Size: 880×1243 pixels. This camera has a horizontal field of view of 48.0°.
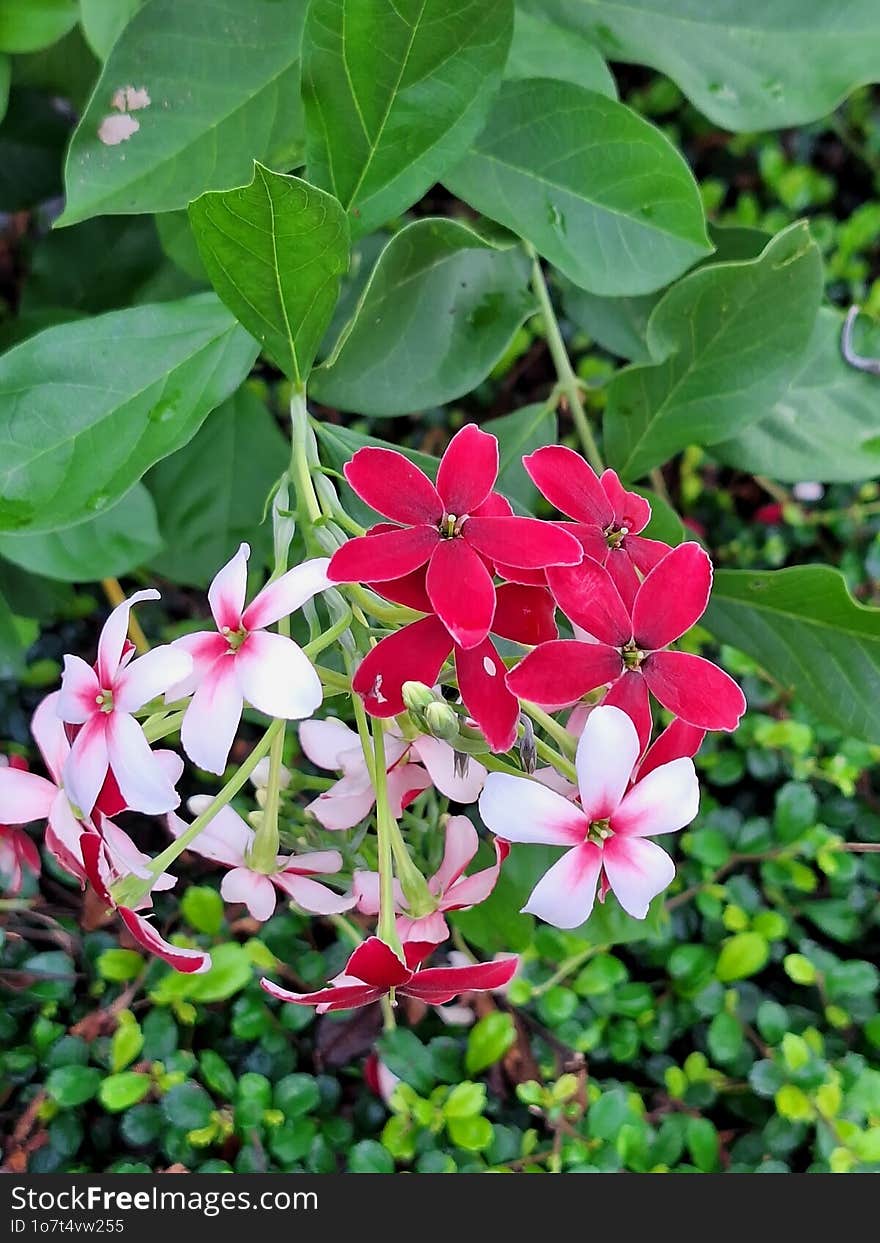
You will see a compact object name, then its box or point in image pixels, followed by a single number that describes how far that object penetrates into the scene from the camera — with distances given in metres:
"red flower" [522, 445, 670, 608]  0.41
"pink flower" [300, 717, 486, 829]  0.42
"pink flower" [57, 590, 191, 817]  0.37
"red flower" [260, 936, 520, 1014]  0.37
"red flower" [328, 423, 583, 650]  0.35
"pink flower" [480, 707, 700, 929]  0.36
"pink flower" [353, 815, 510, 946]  0.44
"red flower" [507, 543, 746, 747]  0.38
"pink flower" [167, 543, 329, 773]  0.36
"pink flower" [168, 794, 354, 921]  0.45
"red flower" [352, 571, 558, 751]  0.36
